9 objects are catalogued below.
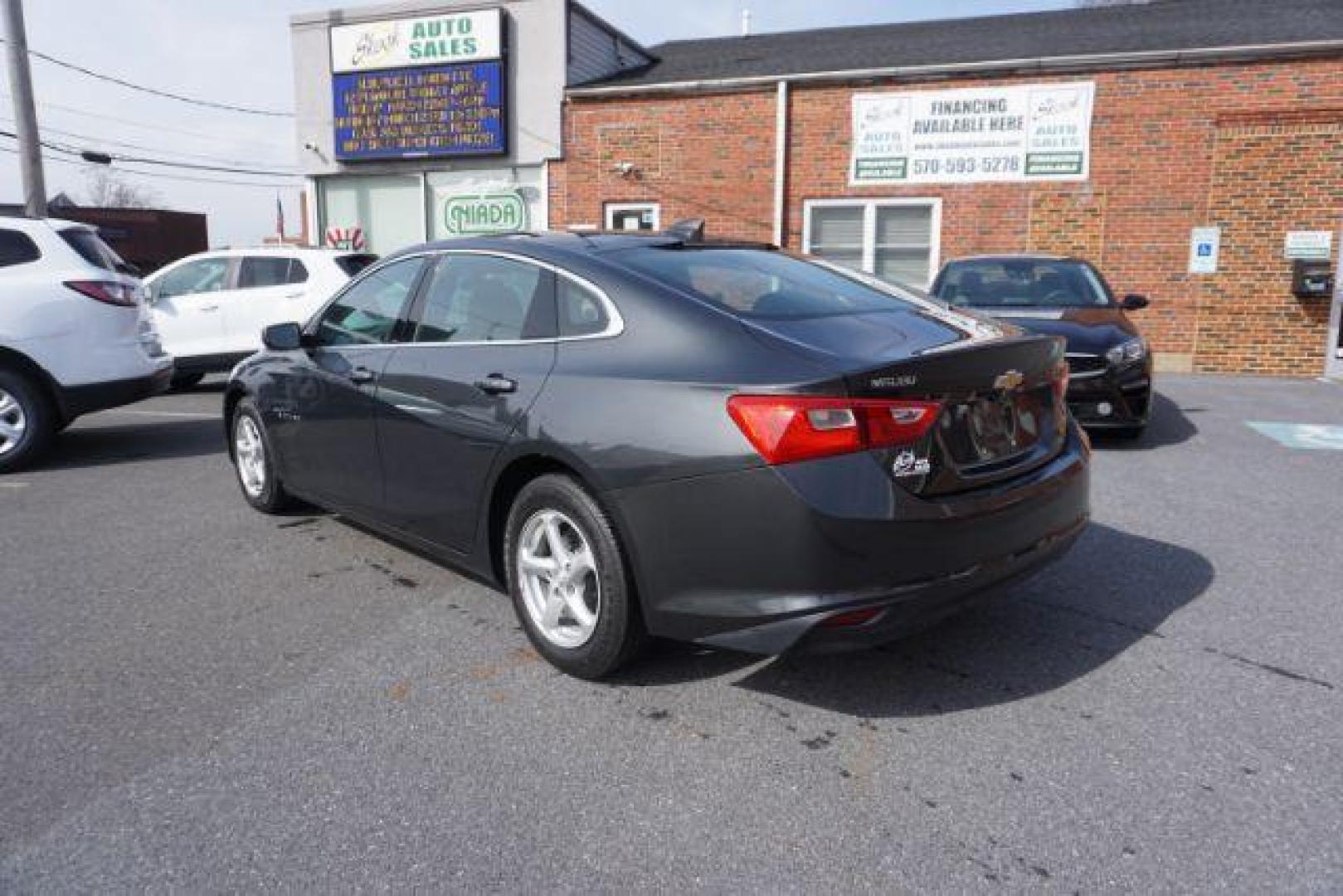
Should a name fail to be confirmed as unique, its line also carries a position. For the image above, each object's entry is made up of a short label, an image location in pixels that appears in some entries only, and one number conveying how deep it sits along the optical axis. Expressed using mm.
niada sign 15469
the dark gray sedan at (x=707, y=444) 2568
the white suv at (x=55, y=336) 6609
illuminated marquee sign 15109
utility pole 13922
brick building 11727
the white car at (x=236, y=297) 9977
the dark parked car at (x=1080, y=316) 6684
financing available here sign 12289
